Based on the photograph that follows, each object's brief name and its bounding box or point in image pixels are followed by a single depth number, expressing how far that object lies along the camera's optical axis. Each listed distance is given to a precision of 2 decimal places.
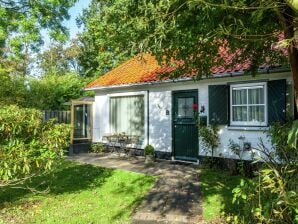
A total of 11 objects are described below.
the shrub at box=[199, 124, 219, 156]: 7.66
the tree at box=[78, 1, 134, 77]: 20.05
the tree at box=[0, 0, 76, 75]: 11.16
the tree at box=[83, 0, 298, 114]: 2.82
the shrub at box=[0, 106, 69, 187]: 4.38
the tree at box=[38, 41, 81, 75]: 28.90
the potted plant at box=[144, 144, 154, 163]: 8.74
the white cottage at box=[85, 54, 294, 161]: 6.83
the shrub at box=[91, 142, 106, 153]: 11.15
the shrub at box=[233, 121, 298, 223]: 2.69
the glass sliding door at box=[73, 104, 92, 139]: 11.93
